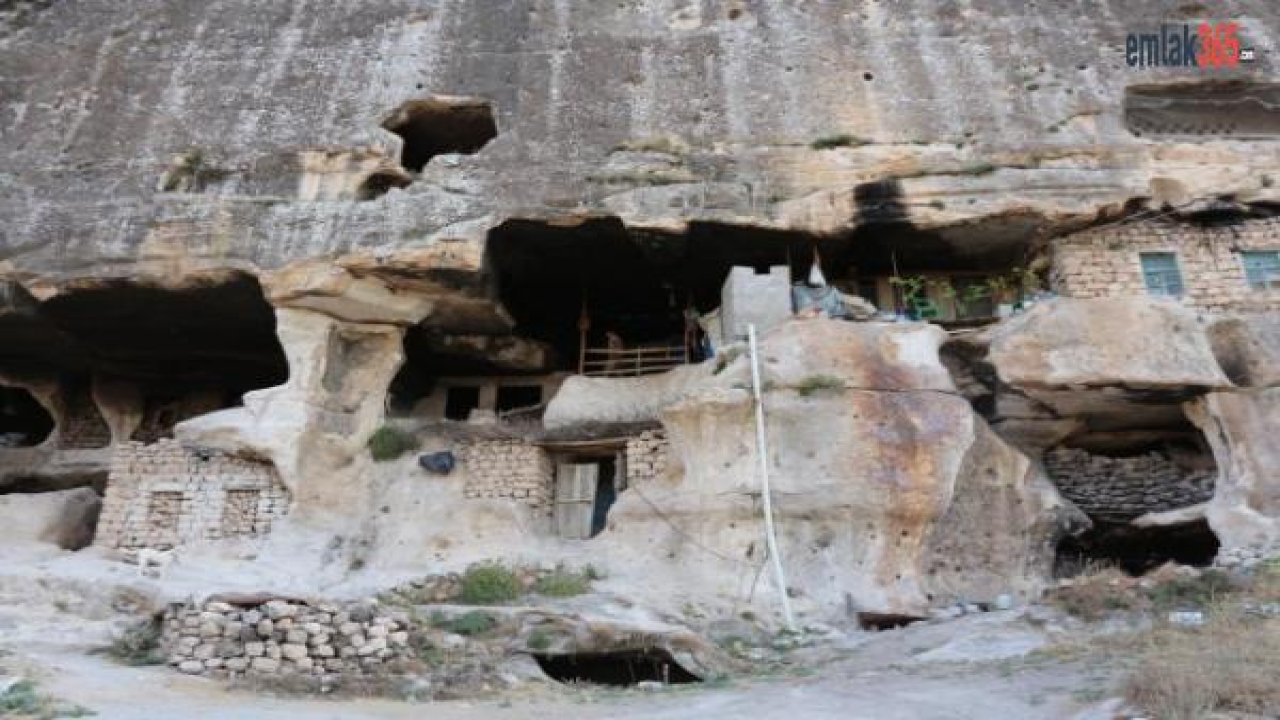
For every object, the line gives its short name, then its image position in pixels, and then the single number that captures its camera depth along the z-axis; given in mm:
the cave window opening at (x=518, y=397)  16328
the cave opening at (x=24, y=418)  17016
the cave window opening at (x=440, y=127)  13617
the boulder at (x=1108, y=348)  10953
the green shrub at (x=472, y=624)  7836
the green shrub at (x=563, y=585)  9703
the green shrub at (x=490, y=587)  9641
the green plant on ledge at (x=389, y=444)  12836
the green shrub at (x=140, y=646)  7410
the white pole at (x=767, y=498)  9750
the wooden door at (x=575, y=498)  12867
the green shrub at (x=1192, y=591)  8211
